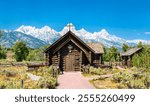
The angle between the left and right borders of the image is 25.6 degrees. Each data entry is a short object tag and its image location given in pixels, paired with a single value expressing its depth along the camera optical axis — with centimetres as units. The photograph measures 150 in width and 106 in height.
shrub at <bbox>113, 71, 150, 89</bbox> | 2438
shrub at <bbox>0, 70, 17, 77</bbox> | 3505
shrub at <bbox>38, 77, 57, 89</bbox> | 2394
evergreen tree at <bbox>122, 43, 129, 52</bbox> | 8269
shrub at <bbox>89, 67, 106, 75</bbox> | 3806
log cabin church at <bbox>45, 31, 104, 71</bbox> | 4297
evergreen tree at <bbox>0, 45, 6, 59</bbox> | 8265
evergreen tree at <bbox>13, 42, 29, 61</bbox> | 7375
